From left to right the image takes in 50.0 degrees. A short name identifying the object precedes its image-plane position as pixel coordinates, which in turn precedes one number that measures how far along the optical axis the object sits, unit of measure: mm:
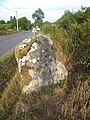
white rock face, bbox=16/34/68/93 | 2429
